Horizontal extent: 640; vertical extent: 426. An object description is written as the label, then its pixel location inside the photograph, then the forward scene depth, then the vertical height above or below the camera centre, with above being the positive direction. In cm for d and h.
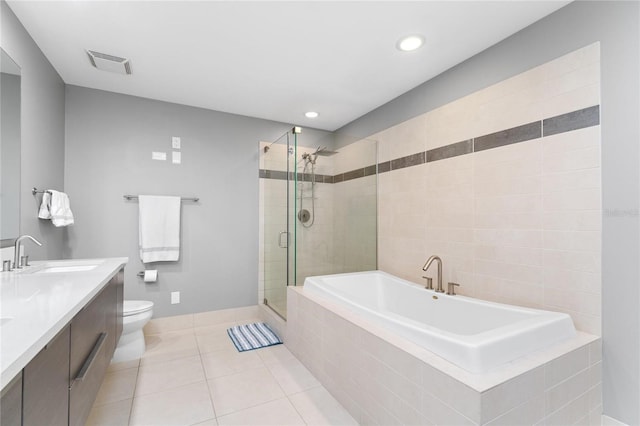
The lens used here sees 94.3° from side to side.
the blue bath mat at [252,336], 268 -118
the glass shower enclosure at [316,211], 288 +3
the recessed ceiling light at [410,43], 197 +118
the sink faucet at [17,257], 167 -25
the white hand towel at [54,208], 210 +4
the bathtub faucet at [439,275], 226 -46
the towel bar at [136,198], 286 +16
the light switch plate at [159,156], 299 +59
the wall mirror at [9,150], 165 +36
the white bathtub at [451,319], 125 -59
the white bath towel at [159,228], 286 -14
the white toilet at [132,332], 237 -98
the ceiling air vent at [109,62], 219 +117
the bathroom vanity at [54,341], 73 -42
